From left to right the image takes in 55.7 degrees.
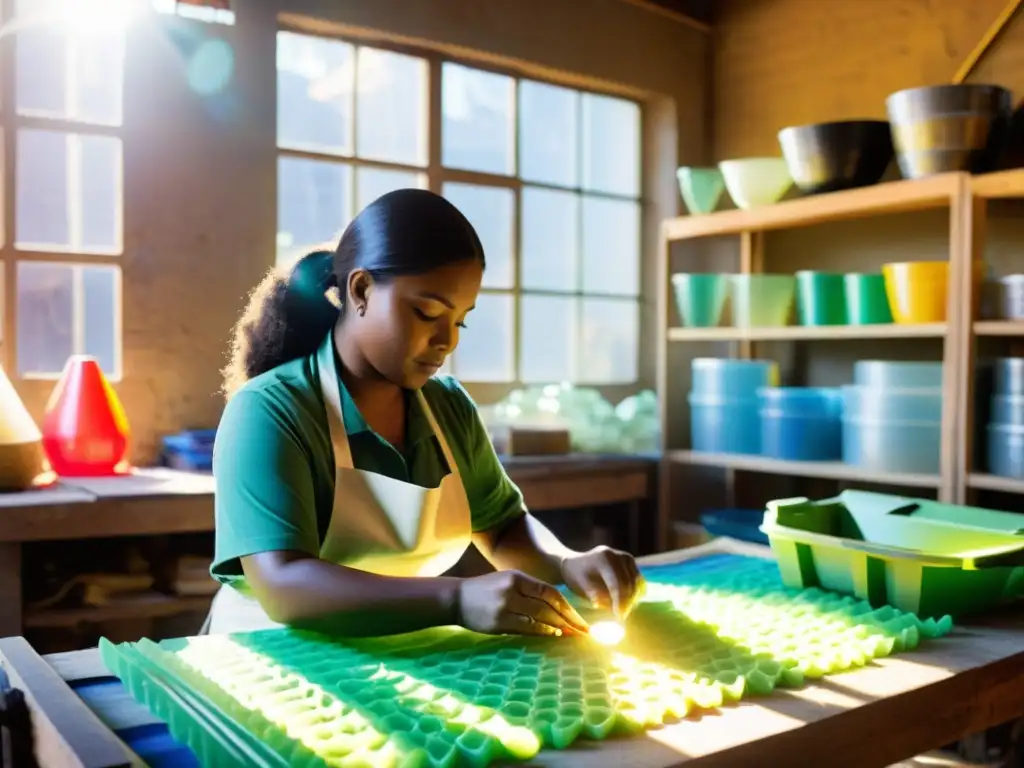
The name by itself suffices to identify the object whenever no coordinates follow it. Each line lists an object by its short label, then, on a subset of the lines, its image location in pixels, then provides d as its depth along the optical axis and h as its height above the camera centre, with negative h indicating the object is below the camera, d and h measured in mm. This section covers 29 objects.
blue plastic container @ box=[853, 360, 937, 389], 2682 +0
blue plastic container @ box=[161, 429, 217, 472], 2568 -219
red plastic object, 2400 -138
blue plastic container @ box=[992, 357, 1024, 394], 2502 -1
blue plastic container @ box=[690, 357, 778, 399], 3215 -13
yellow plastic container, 2699 +239
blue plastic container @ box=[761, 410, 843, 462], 3023 -198
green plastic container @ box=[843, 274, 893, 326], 2885 +223
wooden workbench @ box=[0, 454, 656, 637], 2068 -320
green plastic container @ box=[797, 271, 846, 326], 3033 +234
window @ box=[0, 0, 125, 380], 2602 +480
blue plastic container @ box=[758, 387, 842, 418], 3027 -86
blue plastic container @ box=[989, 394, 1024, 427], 2490 -90
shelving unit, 2576 +155
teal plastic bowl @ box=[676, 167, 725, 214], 3332 +646
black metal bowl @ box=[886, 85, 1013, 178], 2594 +678
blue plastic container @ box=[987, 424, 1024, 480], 2484 -195
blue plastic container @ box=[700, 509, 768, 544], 2947 -465
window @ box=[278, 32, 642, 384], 3092 +673
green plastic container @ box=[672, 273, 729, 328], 3311 +263
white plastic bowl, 3158 +638
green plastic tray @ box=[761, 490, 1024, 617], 1354 -267
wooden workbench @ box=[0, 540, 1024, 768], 874 -347
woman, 1202 -143
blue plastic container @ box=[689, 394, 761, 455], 3219 -176
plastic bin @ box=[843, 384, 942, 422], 2686 -84
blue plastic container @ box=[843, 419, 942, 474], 2688 -202
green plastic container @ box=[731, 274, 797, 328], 3170 +245
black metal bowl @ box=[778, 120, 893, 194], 2883 +668
